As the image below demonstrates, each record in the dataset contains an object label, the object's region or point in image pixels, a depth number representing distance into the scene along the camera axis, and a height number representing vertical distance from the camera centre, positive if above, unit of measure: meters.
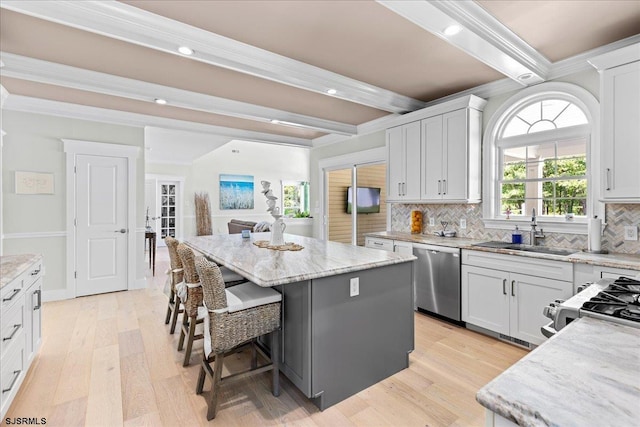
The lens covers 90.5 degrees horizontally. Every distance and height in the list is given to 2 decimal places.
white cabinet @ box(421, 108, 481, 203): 3.50 +0.65
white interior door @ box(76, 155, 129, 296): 4.38 -0.16
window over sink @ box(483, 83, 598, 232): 2.99 +0.59
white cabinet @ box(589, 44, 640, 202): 2.35 +0.69
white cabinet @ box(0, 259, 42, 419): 1.81 -0.76
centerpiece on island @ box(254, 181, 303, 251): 2.88 -0.16
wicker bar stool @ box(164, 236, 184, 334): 2.71 -0.58
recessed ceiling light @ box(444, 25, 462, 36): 2.17 +1.27
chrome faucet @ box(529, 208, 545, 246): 3.15 -0.22
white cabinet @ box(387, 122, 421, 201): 4.01 +0.66
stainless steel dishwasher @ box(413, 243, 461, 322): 3.27 -0.73
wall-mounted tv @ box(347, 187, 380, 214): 5.78 +0.23
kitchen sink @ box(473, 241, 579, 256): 2.81 -0.34
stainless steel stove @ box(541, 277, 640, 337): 1.12 -0.36
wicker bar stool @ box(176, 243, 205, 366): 2.26 -0.59
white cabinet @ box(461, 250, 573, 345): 2.60 -0.69
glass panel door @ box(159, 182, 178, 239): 9.16 +0.13
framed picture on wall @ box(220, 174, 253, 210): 9.41 +0.64
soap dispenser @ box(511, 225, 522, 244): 3.29 -0.25
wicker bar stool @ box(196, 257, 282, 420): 1.88 -0.68
